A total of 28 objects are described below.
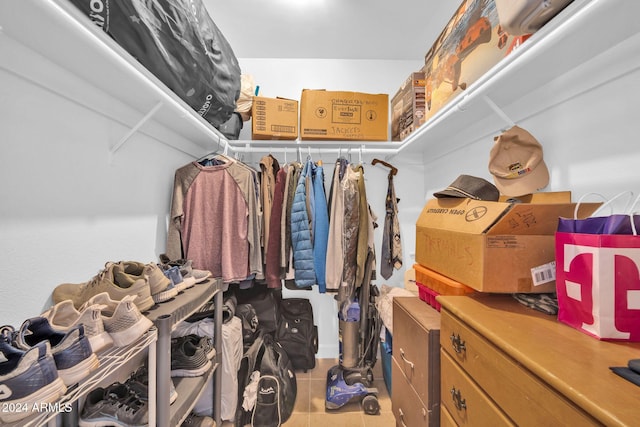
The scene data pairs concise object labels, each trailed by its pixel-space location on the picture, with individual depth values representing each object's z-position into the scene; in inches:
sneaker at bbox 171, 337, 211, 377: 47.5
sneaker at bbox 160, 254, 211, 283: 51.8
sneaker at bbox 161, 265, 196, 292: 45.2
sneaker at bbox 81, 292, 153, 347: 29.0
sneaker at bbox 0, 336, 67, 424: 19.0
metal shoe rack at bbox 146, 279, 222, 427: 34.0
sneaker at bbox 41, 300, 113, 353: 27.3
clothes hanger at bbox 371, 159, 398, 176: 89.8
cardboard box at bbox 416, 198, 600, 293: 30.8
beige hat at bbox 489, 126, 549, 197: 40.8
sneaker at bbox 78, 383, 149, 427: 35.4
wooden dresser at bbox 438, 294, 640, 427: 16.1
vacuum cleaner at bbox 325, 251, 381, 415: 70.9
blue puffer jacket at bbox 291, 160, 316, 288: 66.5
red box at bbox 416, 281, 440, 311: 42.3
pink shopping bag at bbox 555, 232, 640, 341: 21.5
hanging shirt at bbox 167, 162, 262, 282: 63.9
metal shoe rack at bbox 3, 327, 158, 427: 19.7
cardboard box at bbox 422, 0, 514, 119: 41.3
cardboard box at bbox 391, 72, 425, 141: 71.3
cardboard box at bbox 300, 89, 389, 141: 79.6
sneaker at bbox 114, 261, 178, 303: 39.4
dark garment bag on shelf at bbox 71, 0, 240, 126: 35.3
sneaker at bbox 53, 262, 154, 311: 34.3
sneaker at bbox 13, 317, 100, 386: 22.7
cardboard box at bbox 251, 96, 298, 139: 78.2
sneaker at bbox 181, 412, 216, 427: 51.6
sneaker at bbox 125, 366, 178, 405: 39.3
